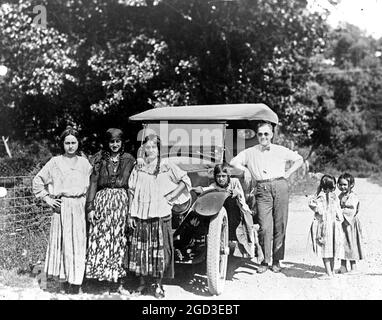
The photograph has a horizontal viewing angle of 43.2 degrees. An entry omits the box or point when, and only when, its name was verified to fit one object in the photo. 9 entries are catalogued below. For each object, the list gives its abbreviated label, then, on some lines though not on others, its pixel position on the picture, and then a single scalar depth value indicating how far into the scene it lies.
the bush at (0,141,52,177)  9.56
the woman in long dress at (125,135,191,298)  4.40
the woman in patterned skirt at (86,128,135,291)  4.47
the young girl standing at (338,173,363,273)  5.47
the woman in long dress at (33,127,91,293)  4.46
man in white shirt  5.48
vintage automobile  4.61
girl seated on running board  5.07
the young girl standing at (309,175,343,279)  5.23
